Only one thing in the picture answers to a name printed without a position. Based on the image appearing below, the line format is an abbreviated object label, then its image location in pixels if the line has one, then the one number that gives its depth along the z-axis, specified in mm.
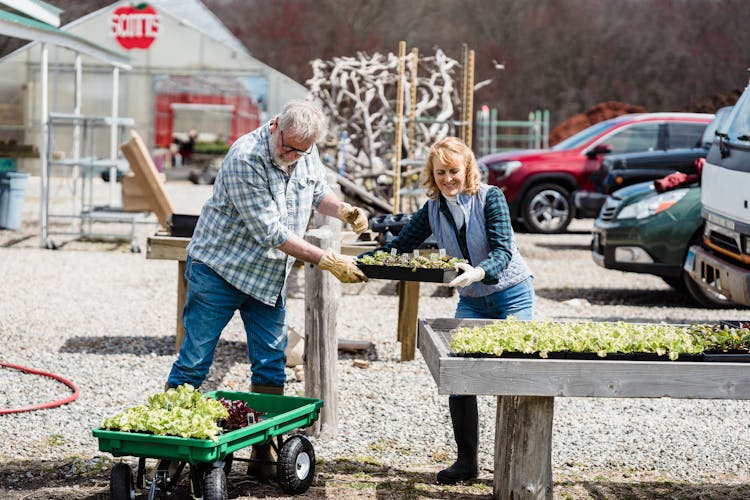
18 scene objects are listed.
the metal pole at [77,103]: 15694
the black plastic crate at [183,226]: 7727
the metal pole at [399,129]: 12670
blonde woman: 4816
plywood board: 11523
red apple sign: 27703
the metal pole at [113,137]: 14578
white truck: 7223
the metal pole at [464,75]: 12891
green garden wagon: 4266
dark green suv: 10289
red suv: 16562
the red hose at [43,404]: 6200
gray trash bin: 15352
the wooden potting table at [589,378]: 4078
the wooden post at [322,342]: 5805
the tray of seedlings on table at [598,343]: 4180
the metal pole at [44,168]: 14109
